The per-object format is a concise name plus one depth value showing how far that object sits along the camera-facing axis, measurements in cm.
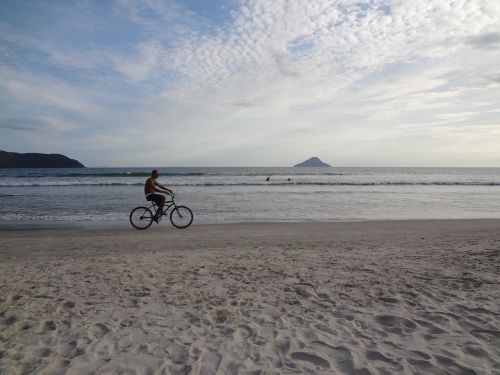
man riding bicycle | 1121
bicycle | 1168
